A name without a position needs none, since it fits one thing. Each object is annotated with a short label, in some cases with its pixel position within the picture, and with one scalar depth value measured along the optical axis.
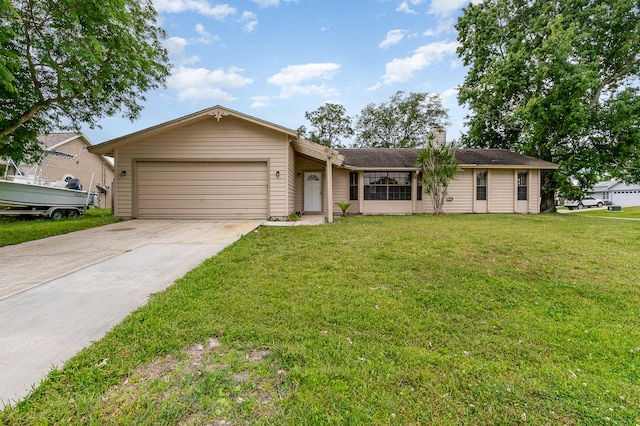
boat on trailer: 9.51
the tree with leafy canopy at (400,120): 25.72
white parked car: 28.69
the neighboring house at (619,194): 33.33
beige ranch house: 9.66
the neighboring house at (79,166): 16.92
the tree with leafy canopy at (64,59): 6.29
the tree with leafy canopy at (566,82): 13.70
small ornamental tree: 12.72
